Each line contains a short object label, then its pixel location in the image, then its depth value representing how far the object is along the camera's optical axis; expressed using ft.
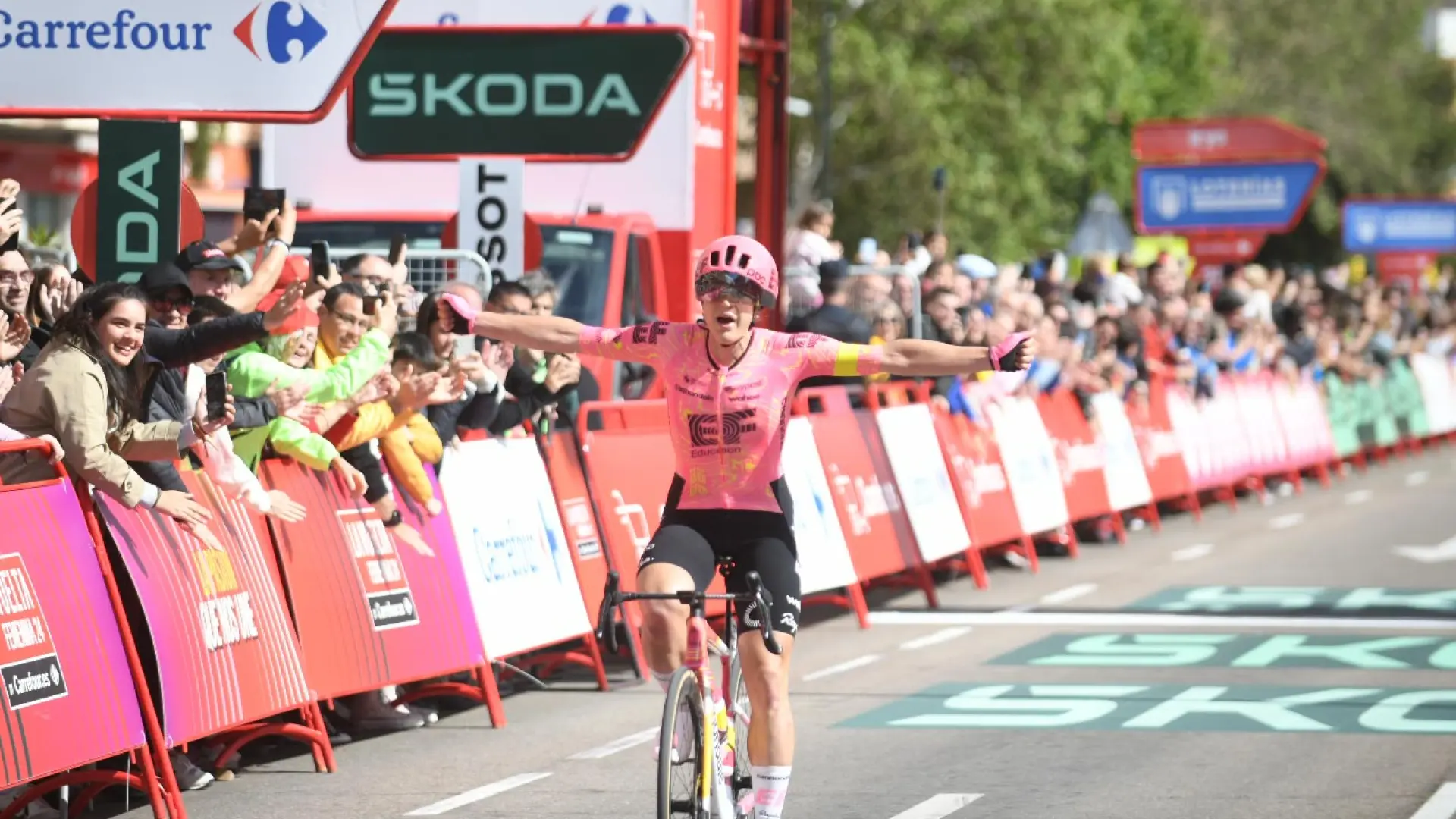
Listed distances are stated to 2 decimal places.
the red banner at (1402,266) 204.13
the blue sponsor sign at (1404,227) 198.80
